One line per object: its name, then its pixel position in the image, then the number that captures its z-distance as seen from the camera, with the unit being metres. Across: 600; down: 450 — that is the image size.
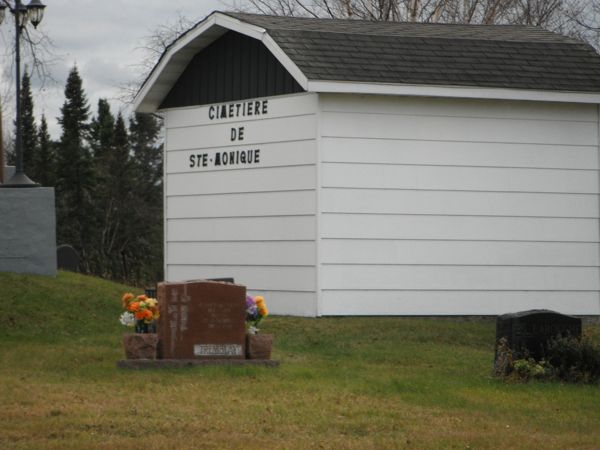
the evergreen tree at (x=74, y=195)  57.25
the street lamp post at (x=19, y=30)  23.97
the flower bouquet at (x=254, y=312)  16.61
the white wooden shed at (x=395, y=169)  21.72
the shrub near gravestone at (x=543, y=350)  15.54
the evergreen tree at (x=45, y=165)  57.72
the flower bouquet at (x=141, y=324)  15.78
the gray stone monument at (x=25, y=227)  23.44
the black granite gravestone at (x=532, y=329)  15.75
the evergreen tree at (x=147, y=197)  57.72
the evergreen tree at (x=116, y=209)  58.53
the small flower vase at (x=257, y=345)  16.25
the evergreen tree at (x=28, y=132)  58.59
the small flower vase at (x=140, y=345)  15.77
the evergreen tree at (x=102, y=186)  56.38
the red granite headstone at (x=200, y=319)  15.84
